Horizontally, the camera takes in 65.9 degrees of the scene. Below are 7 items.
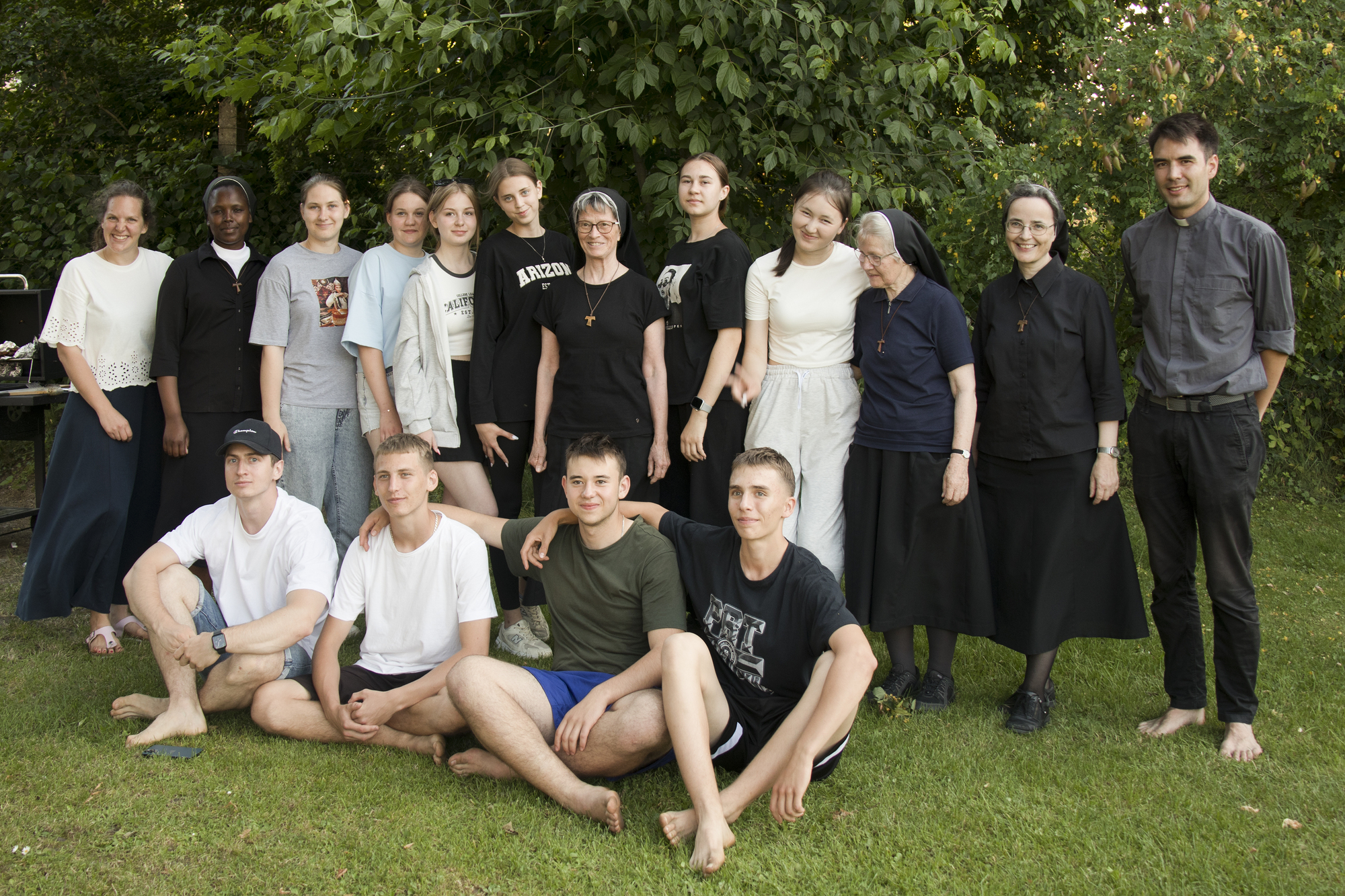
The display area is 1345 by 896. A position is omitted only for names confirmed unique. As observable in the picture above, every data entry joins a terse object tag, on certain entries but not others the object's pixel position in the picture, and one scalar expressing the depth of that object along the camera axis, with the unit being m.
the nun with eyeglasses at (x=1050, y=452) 3.67
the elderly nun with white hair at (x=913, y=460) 3.76
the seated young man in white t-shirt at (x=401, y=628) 3.44
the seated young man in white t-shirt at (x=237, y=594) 3.49
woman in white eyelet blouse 4.45
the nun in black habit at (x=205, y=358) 4.46
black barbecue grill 5.97
